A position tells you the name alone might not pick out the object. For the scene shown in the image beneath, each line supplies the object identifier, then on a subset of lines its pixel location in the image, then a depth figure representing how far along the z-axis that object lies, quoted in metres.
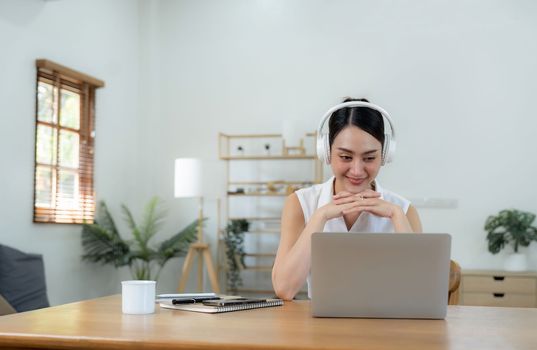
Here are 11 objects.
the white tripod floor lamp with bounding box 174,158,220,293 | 6.01
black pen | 1.98
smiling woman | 2.21
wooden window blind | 5.36
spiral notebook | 1.85
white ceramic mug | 1.83
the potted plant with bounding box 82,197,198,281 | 5.88
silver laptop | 1.73
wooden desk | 1.38
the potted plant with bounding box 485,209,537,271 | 5.83
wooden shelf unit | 6.34
